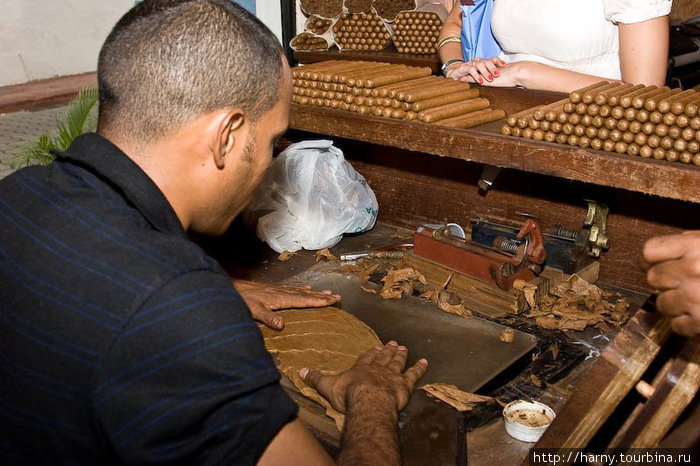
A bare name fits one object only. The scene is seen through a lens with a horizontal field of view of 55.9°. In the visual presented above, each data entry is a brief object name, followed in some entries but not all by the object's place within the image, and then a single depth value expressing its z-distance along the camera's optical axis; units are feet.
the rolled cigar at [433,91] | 9.17
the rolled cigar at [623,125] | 7.43
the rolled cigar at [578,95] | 7.64
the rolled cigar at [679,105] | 7.02
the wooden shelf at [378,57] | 14.77
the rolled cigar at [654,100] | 7.15
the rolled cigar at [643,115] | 7.27
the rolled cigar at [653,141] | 7.25
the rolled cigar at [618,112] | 7.40
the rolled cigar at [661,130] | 7.17
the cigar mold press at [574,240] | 9.04
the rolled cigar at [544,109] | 7.98
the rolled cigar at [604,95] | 7.48
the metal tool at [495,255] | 8.71
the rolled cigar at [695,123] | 6.94
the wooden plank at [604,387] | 4.36
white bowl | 6.13
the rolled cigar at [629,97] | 7.30
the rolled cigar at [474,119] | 8.91
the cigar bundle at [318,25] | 16.34
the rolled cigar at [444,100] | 9.11
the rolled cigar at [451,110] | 8.99
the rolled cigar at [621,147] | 7.45
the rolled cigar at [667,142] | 7.16
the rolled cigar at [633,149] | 7.38
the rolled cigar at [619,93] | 7.42
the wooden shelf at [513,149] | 7.11
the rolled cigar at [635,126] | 7.34
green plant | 16.83
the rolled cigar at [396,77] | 9.61
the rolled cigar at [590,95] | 7.55
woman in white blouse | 8.77
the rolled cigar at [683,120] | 7.00
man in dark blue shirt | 3.70
